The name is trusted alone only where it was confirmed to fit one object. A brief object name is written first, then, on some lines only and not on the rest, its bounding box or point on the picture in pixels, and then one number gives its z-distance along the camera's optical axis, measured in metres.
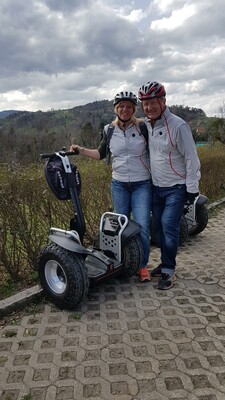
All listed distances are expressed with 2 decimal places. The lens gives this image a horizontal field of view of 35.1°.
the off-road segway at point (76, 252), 3.31
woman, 3.71
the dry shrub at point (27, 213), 3.81
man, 3.47
